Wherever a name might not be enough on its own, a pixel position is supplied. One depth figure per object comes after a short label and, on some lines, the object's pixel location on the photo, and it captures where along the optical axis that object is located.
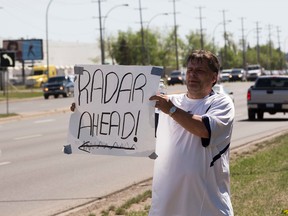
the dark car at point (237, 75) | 113.53
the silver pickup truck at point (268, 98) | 32.91
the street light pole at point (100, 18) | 89.31
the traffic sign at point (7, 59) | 39.41
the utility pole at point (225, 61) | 168.68
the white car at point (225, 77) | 112.00
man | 5.33
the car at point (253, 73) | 112.58
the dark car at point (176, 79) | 95.38
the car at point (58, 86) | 64.56
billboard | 117.88
